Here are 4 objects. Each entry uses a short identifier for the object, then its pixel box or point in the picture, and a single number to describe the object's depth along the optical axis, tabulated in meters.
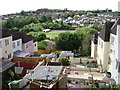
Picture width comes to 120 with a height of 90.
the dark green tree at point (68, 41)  23.51
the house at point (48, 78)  6.36
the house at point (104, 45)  12.51
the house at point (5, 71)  7.83
